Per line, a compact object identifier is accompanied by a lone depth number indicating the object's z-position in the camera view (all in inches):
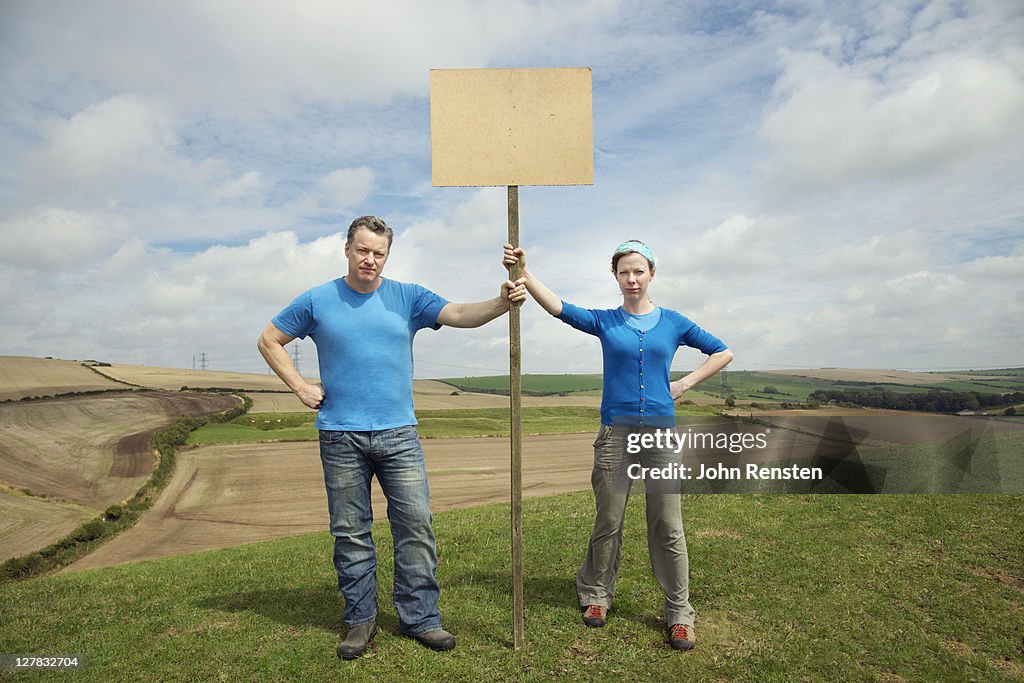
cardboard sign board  187.3
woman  192.2
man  186.5
